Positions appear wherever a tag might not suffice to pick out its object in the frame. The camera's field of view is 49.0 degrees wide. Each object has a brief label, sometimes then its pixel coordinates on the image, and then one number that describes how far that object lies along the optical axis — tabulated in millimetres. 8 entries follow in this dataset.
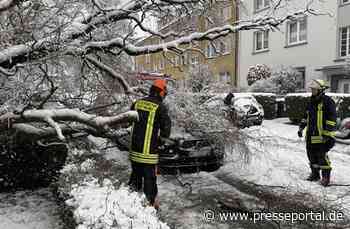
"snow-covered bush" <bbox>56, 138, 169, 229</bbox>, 3717
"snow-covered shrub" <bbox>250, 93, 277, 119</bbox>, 17234
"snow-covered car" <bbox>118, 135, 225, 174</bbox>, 6750
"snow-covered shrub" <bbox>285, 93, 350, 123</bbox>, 13000
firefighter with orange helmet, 4934
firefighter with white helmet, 6352
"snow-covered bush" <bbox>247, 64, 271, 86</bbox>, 21328
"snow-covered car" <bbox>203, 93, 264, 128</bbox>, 7105
